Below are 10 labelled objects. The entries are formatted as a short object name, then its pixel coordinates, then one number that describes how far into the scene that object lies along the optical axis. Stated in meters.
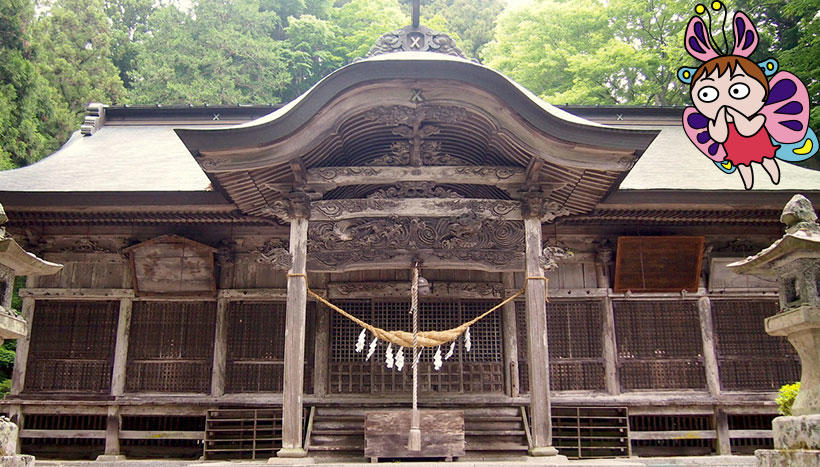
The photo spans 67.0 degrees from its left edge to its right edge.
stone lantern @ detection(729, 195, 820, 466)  5.31
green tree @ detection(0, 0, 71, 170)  18.06
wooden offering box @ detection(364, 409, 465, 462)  7.77
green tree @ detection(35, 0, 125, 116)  23.52
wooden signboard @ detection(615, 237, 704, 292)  10.09
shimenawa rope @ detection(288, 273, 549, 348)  8.11
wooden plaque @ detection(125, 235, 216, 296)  10.11
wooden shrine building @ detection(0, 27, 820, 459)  8.70
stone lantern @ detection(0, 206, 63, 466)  5.62
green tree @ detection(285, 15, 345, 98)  29.22
